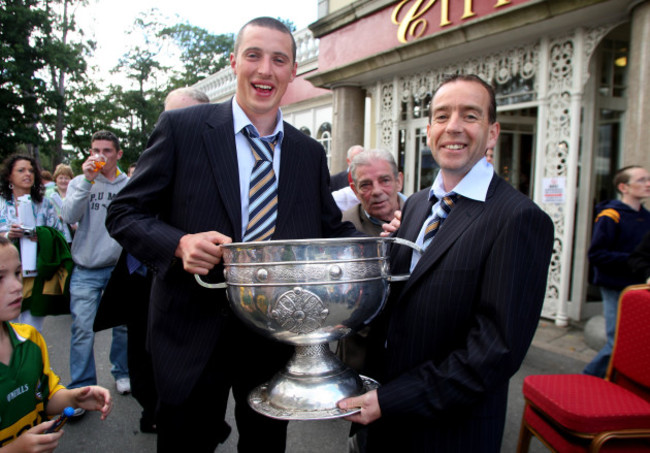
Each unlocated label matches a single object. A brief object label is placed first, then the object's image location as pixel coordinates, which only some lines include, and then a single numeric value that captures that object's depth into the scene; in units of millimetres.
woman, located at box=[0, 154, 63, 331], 3752
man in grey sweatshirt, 3264
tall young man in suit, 1451
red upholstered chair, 1892
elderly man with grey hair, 2635
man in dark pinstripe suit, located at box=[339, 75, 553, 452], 1163
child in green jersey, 1635
